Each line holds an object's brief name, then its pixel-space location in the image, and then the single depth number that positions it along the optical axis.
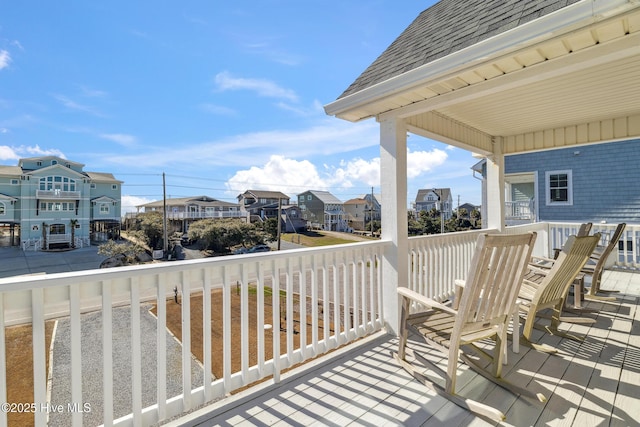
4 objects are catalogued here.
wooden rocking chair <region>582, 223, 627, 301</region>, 4.04
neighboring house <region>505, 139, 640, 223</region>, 8.70
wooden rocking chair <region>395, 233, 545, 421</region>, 1.83
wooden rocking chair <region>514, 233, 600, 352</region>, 2.61
